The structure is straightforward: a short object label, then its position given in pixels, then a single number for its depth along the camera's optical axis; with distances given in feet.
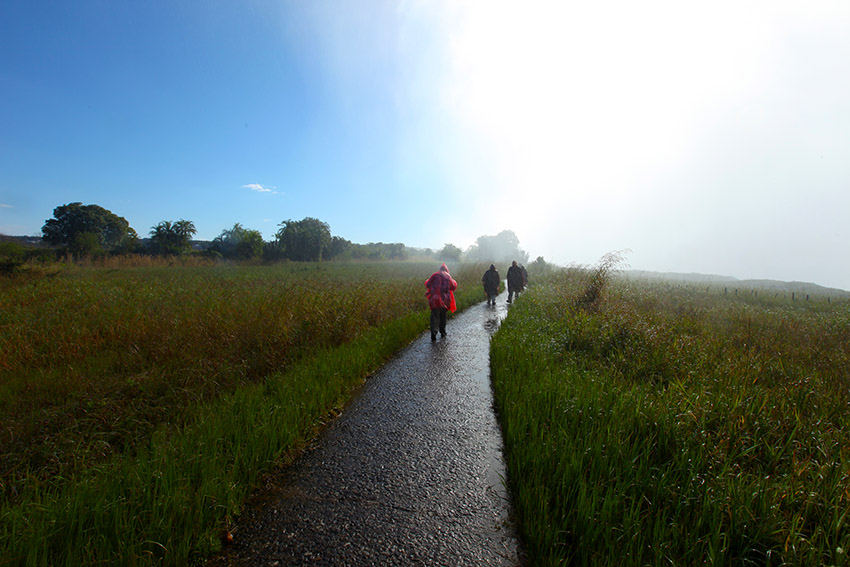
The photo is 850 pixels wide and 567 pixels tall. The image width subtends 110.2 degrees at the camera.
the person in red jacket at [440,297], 24.99
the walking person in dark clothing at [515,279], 48.01
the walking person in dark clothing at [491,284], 44.16
